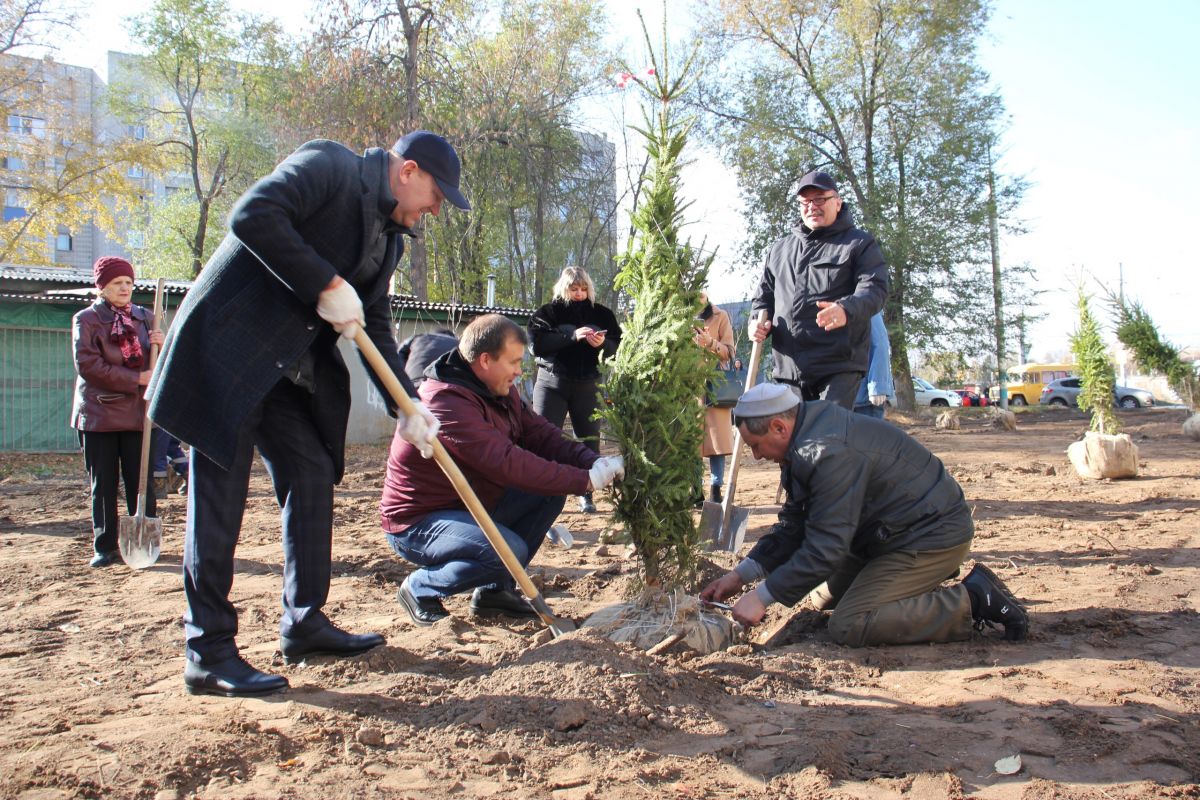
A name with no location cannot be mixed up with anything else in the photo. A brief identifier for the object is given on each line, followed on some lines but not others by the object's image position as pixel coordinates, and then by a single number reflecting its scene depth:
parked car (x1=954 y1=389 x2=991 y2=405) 39.92
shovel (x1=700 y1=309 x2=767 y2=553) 5.38
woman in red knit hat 5.62
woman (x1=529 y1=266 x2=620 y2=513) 6.40
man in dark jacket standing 4.94
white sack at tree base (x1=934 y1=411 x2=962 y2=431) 19.73
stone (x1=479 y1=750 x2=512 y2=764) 2.51
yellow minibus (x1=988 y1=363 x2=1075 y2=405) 44.38
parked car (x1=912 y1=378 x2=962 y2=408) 42.59
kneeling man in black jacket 3.46
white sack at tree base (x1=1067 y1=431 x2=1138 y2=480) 9.18
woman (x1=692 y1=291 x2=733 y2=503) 6.78
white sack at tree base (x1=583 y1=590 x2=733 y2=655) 3.67
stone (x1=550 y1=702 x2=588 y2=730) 2.70
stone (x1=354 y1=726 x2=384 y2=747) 2.60
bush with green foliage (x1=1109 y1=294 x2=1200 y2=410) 14.77
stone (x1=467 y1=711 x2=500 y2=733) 2.69
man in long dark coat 2.99
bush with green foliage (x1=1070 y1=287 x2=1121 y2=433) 10.48
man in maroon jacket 3.85
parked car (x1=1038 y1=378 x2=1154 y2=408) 37.00
